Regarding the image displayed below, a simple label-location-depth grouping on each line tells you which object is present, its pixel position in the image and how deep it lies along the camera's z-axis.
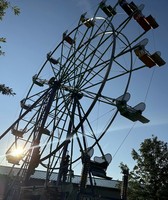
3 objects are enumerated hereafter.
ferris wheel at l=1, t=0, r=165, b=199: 13.25
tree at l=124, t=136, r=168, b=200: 22.80
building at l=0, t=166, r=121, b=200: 10.54
